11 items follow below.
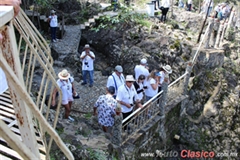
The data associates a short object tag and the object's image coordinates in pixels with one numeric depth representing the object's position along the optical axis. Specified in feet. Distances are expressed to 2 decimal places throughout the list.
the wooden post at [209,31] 32.94
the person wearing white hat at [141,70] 22.86
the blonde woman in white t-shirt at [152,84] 21.15
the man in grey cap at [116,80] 19.75
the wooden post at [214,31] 34.40
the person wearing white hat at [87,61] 25.75
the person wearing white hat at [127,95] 18.09
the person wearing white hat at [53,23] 34.75
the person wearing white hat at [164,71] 22.68
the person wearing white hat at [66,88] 18.37
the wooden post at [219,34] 35.14
